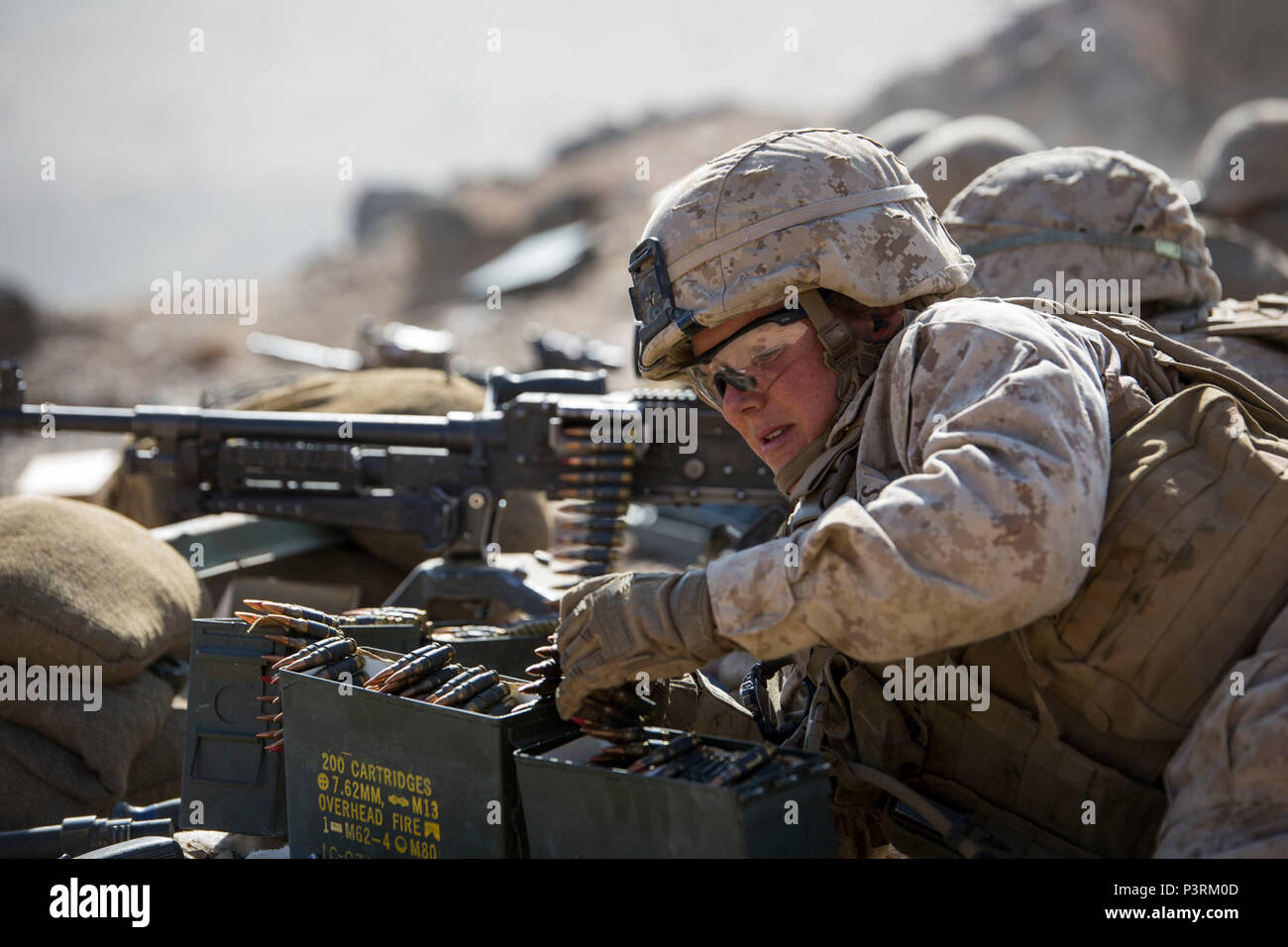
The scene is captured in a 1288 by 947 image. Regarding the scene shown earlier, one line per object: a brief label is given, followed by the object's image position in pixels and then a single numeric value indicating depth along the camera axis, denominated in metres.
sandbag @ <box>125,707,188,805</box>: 4.89
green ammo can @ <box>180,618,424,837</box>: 3.89
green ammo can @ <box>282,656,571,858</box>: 2.99
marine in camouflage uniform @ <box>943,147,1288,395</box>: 5.28
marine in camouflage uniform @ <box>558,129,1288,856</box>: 2.51
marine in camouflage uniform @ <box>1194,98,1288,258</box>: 8.91
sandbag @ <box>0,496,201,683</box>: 4.69
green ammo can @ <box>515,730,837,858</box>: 2.54
